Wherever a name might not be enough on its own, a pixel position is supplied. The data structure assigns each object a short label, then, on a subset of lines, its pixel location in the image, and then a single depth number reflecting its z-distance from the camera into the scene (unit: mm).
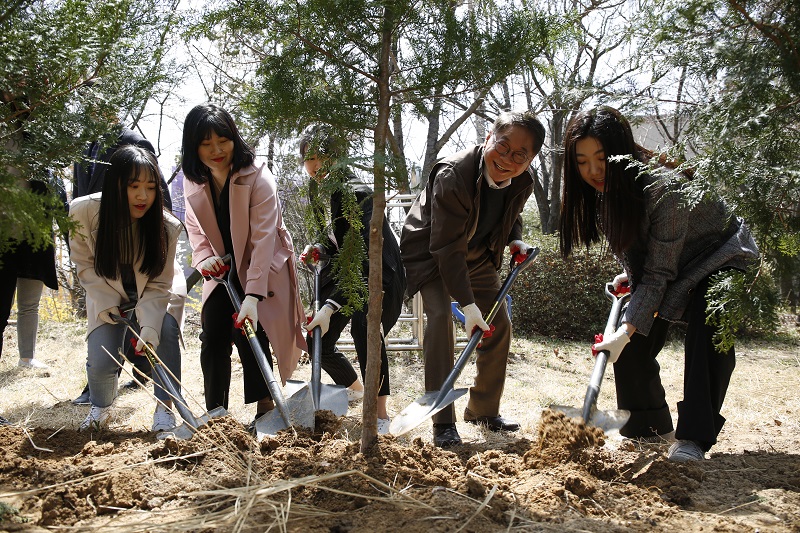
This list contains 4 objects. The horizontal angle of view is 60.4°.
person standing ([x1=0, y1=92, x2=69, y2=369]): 3965
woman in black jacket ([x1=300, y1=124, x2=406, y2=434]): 2498
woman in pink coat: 3375
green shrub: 7742
